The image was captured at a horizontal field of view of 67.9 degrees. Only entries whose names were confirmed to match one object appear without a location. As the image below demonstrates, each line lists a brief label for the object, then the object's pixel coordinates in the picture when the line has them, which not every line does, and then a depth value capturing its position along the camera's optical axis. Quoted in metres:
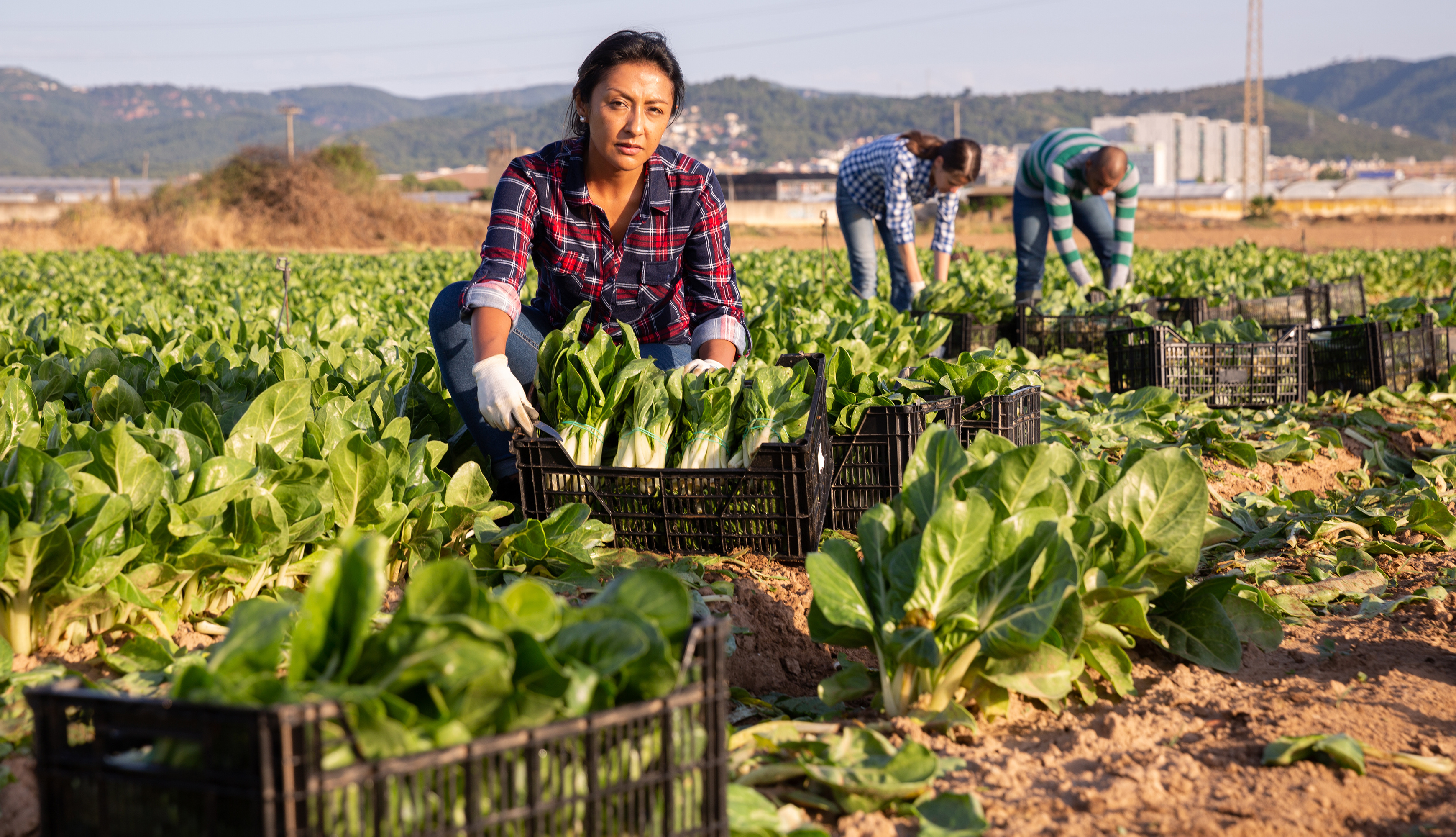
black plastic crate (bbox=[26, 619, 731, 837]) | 1.30
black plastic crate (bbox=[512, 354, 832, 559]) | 3.20
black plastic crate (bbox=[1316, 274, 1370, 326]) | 9.58
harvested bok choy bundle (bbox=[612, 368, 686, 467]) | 3.27
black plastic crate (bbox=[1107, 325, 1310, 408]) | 6.14
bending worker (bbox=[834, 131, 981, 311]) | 7.91
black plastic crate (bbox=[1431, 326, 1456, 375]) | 6.77
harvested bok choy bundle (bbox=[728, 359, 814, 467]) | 3.24
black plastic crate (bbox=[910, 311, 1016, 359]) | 7.27
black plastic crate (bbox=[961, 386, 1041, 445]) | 3.75
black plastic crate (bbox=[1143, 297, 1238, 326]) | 8.16
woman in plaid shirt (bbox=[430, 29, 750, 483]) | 3.50
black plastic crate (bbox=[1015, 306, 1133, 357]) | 8.04
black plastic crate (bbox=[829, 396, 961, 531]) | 3.49
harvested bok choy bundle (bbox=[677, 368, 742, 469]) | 3.27
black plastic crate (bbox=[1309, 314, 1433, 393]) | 6.38
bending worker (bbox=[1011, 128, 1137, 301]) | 8.57
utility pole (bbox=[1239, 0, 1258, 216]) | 50.47
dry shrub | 34.69
